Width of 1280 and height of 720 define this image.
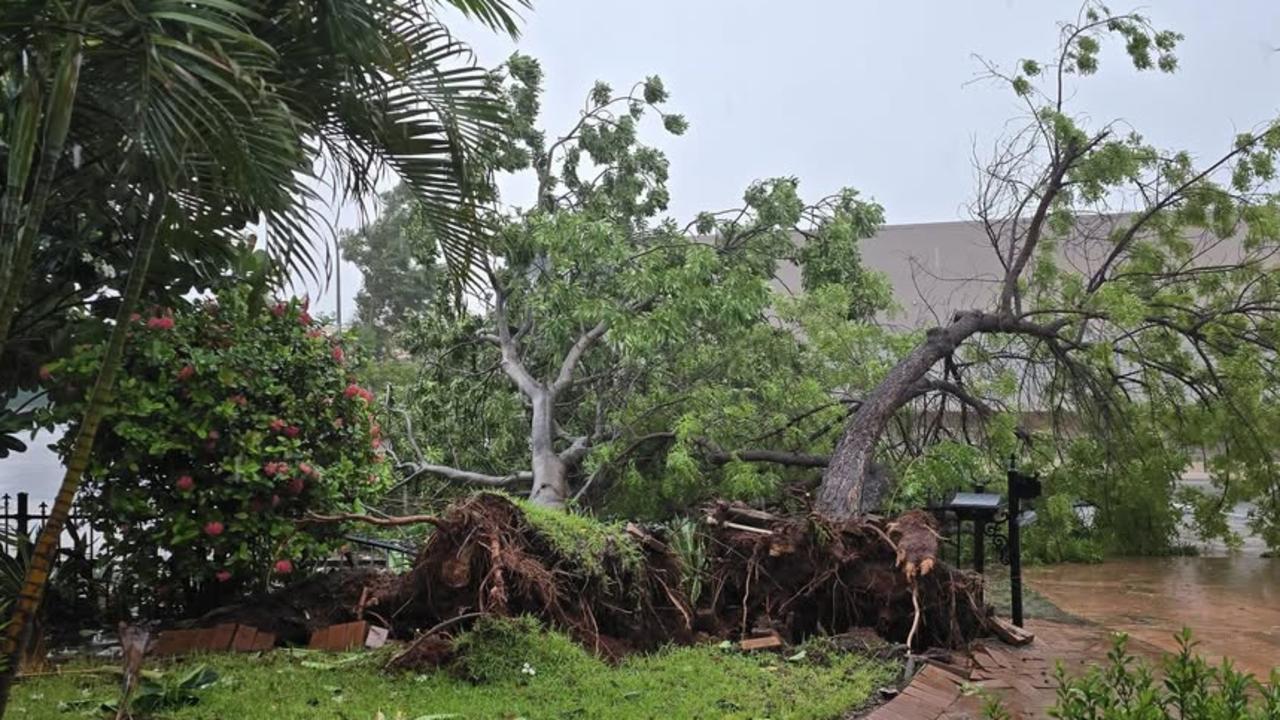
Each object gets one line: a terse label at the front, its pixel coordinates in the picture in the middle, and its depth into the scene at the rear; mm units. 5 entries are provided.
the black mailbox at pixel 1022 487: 6547
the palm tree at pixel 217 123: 3023
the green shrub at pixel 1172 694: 2330
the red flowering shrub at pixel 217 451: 5309
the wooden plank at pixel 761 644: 5676
